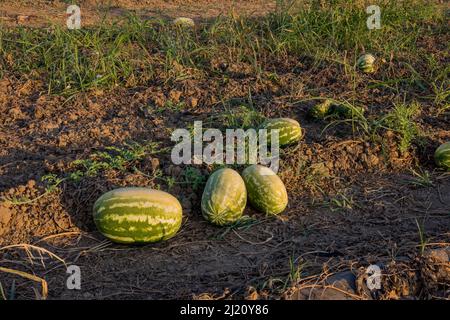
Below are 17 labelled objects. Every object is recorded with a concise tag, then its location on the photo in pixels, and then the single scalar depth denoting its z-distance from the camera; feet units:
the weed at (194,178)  13.76
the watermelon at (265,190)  13.33
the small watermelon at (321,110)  16.51
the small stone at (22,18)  22.13
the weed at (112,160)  13.69
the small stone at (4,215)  12.66
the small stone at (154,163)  13.98
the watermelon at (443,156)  15.26
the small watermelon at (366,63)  19.08
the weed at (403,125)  15.60
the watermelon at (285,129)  15.11
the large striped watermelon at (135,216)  12.28
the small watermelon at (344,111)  16.08
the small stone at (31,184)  13.25
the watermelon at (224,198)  12.92
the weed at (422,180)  14.89
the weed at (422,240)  11.56
